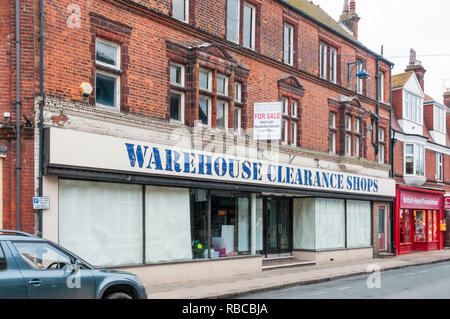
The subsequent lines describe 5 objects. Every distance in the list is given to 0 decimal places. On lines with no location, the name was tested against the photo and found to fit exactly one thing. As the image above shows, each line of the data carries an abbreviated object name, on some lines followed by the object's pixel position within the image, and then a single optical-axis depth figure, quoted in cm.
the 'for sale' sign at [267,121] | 1731
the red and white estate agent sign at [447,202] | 3347
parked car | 795
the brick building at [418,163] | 2988
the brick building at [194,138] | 1309
